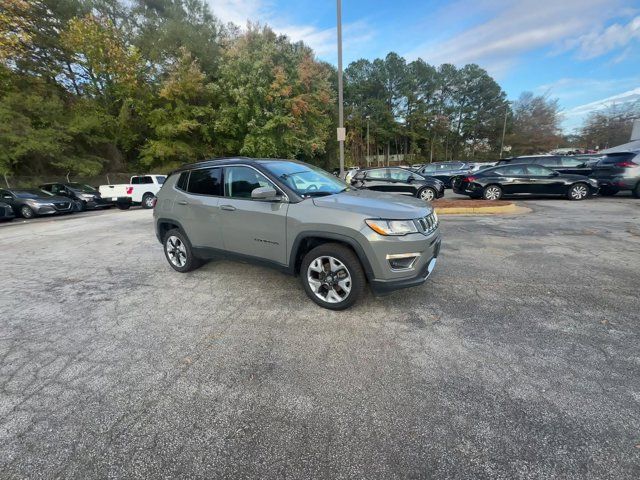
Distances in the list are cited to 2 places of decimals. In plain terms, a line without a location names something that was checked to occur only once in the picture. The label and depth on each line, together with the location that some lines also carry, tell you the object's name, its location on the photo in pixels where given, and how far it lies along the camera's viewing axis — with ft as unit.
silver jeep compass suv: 10.03
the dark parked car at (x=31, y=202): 43.06
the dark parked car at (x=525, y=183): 35.58
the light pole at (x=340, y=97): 32.96
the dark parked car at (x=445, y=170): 55.01
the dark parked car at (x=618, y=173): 34.40
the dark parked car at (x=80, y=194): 50.19
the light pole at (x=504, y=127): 178.15
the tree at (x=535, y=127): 162.09
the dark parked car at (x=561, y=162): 40.22
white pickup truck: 48.98
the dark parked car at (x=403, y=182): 38.91
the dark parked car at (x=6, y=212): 40.24
